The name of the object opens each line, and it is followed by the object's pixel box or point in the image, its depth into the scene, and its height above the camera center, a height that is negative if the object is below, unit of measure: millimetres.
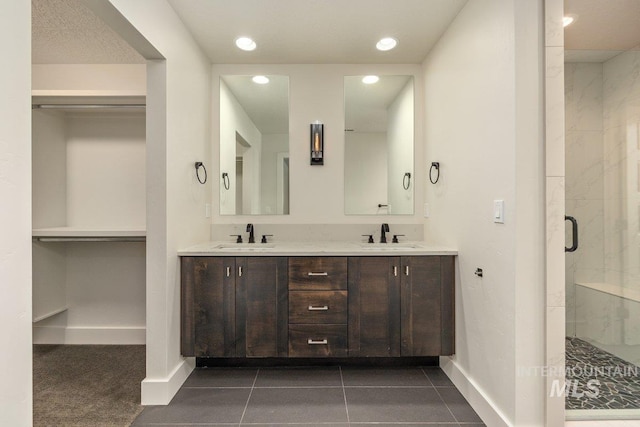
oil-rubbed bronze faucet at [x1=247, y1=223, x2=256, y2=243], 2904 -168
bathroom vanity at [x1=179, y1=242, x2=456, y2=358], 2314 -612
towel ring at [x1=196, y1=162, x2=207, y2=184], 2591 +329
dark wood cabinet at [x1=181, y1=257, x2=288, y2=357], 2291 -641
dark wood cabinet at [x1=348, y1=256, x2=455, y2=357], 2324 -668
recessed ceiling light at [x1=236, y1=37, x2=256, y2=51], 2566 +1311
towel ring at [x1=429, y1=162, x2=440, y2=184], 2633 +346
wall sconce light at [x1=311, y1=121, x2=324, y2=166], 2971 +617
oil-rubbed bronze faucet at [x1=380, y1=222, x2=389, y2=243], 2934 -169
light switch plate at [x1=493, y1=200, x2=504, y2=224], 1722 +8
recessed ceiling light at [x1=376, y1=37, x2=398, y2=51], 2582 +1317
